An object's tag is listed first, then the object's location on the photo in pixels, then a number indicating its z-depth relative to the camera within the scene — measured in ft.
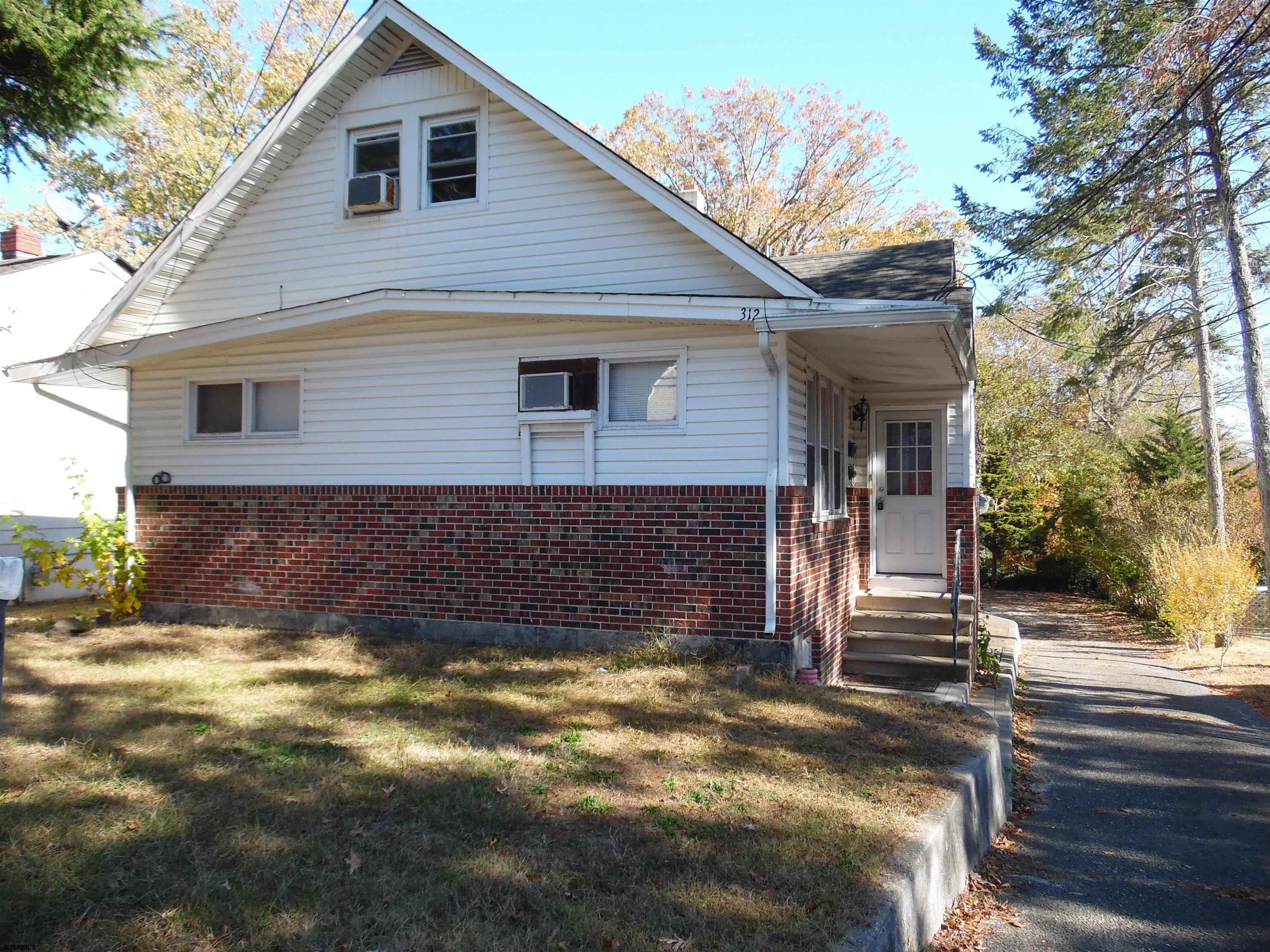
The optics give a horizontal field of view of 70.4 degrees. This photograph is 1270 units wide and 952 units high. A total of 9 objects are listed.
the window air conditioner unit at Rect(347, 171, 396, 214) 32.68
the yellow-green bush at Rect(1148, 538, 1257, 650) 44.73
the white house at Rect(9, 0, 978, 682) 27.58
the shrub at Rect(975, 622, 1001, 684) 34.50
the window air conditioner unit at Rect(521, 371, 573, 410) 29.17
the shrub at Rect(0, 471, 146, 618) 34.60
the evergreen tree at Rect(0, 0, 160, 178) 27.50
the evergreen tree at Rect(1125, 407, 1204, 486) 70.18
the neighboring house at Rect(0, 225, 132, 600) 44.16
